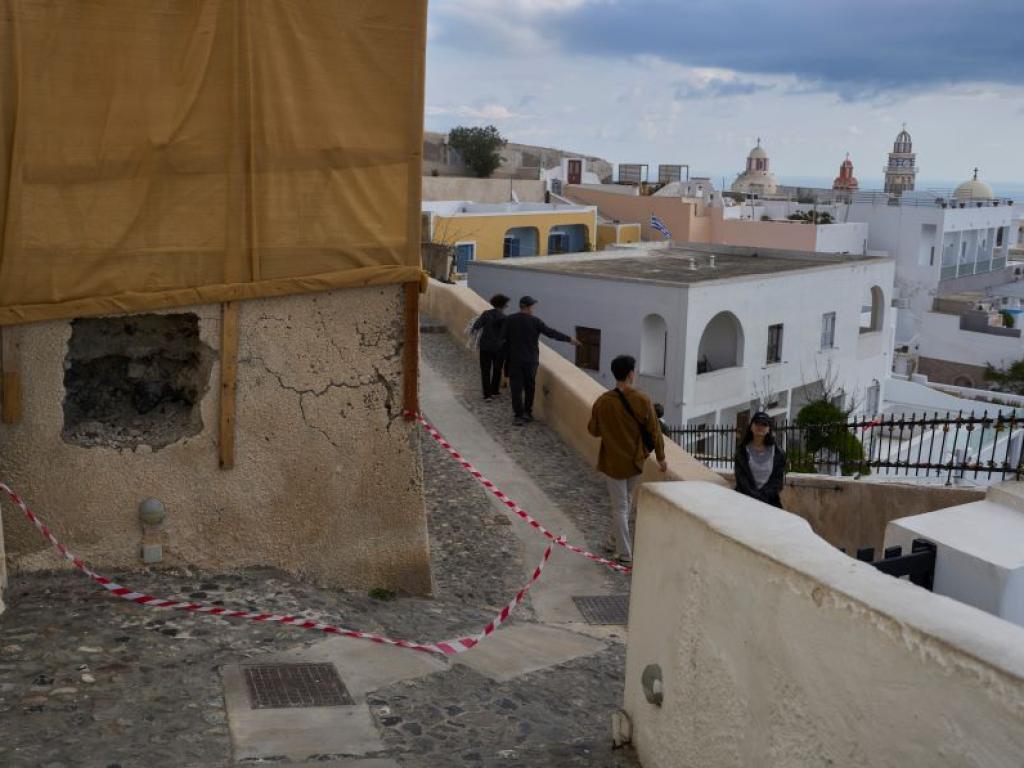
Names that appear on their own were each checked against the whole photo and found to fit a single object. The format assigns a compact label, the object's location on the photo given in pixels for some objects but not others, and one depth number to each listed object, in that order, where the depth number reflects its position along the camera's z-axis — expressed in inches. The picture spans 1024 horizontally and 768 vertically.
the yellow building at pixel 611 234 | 1990.7
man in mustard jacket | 335.6
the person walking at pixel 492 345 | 495.8
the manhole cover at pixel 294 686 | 211.2
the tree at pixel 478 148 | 2421.3
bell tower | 3681.1
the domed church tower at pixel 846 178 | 3559.3
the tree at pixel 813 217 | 2223.7
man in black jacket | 458.3
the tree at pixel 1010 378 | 1788.9
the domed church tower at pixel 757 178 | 3312.0
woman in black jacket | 304.3
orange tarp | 244.1
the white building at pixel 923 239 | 2258.9
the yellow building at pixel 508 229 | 1632.6
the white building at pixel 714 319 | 1152.2
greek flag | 2070.6
